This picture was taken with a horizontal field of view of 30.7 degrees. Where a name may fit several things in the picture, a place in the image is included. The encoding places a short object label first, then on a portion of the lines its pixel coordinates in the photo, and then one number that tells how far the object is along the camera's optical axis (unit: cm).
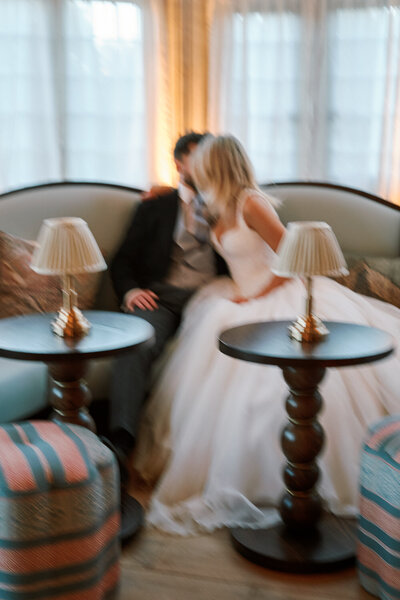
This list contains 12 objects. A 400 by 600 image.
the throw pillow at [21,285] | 287
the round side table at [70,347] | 198
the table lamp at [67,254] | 208
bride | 229
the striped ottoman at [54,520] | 162
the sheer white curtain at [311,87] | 362
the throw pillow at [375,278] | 291
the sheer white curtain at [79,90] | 371
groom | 295
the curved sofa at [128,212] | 316
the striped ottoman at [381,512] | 170
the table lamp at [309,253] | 196
